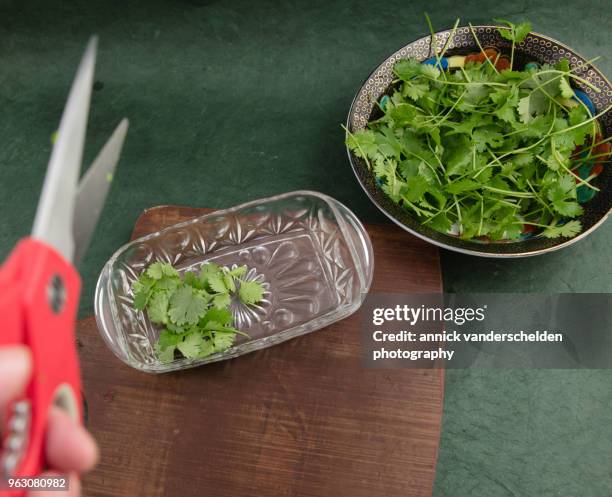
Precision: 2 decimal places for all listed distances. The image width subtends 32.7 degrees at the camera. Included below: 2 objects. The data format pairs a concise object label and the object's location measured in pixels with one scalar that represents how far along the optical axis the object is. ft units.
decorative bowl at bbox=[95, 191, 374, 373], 2.25
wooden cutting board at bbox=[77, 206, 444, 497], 2.15
